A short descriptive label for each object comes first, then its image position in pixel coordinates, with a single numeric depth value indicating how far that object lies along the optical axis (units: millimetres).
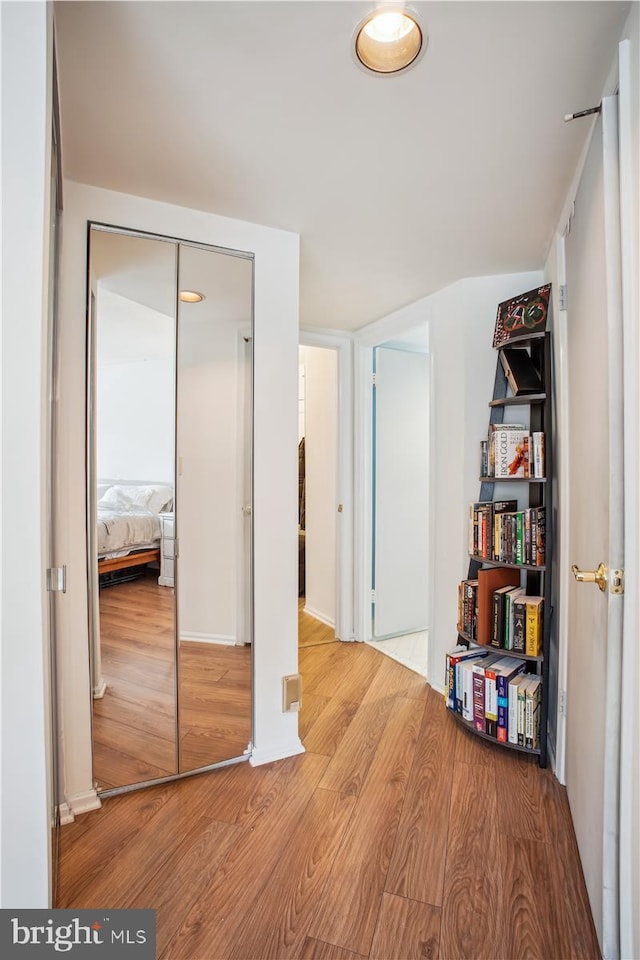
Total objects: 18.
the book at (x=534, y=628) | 2121
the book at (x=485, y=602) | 2279
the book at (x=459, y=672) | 2352
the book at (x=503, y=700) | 2150
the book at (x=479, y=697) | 2230
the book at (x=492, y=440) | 2299
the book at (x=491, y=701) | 2186
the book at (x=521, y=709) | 2102
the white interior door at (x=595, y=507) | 1151
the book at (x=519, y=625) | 2156
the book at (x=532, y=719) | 2084
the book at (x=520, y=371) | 2227
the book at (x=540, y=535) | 2125
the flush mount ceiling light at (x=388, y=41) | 1117
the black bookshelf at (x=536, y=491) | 2096
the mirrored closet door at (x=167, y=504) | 1825
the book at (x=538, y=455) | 2143
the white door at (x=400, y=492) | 3559
